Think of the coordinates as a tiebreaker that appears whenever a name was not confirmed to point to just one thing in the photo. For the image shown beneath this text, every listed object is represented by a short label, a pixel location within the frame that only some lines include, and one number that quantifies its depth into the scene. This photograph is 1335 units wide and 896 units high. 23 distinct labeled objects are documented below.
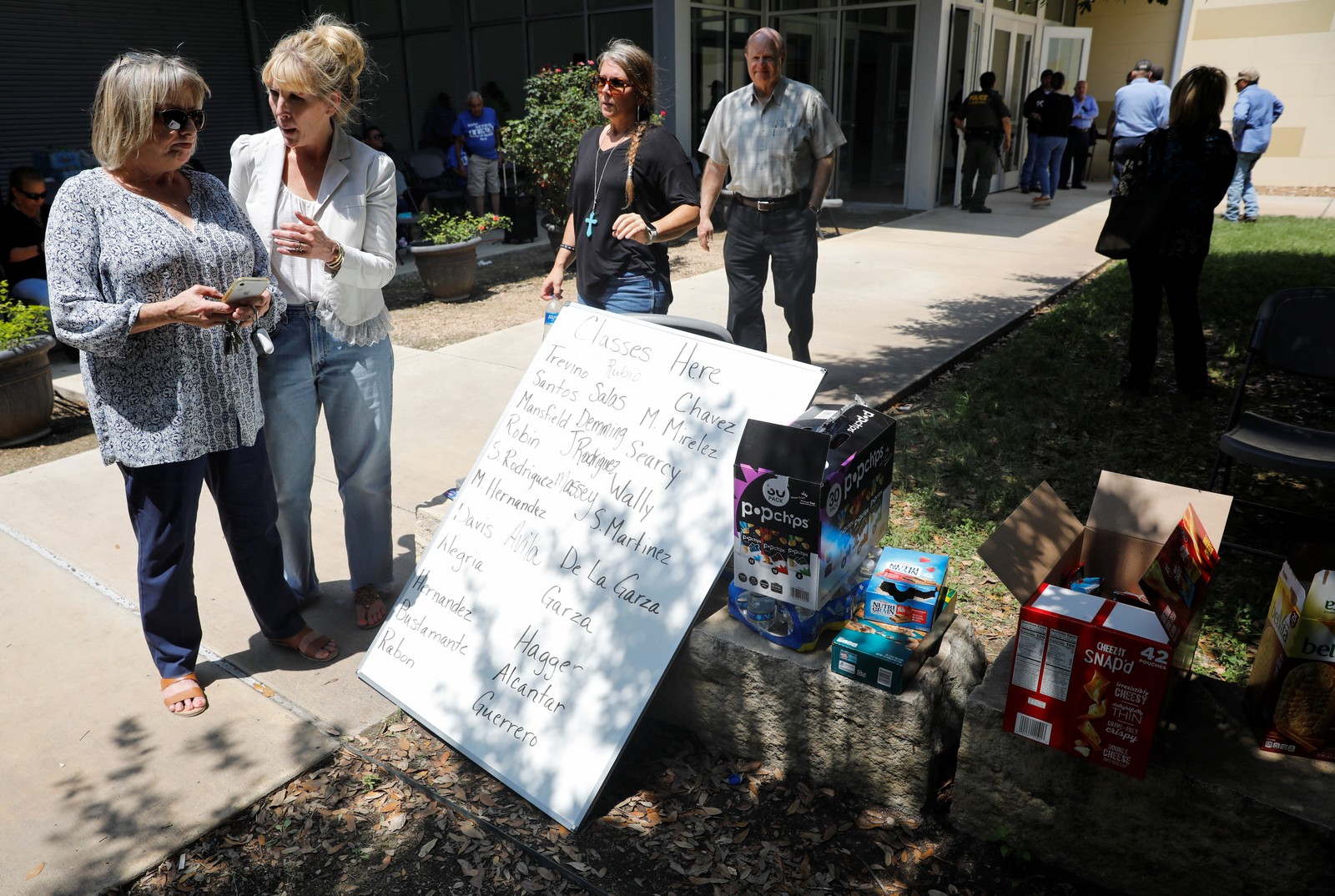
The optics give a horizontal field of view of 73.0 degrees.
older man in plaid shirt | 5.09
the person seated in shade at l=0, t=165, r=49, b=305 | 6.89
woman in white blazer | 2.79
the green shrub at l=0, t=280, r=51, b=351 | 5.32
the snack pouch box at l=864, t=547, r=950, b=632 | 2.45
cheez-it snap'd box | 2.00
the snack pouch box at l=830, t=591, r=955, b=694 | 2.34
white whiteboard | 2.58
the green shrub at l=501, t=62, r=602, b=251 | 9.44
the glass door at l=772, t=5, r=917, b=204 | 14.23
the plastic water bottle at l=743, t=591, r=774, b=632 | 2.59
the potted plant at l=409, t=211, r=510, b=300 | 8.66
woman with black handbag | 5.12
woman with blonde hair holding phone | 2.51
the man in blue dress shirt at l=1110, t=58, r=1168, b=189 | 11.84
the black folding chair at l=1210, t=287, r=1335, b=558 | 3.84
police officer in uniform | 12.91
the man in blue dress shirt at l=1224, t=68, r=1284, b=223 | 12.01
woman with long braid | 3.69
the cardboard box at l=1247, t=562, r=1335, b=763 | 1.95
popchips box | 2.26
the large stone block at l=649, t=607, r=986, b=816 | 2.43
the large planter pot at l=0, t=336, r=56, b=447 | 5.32
